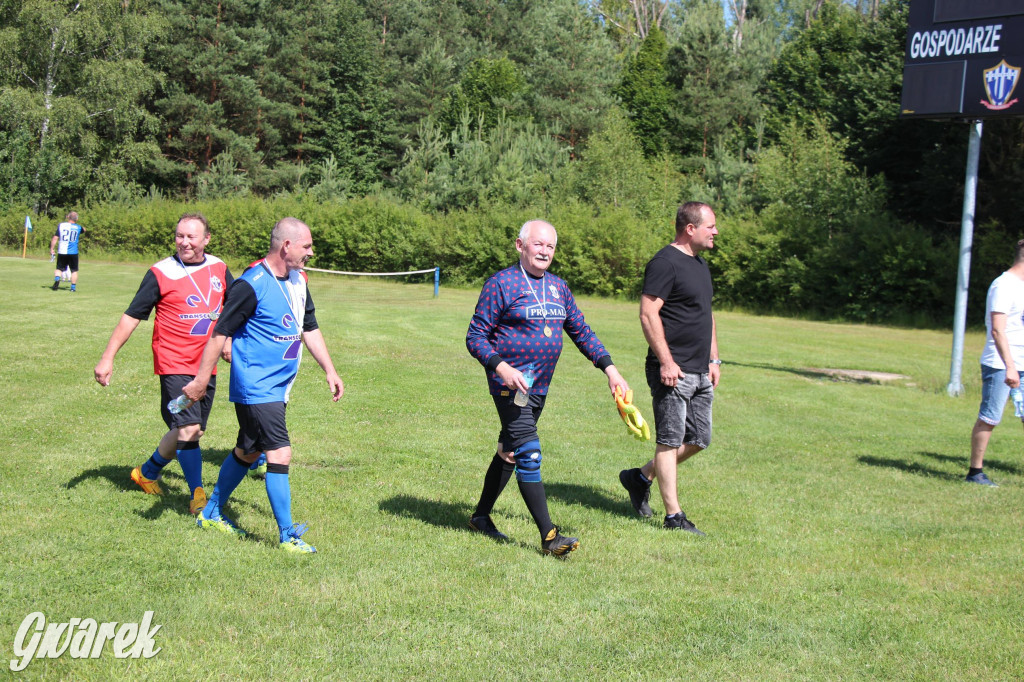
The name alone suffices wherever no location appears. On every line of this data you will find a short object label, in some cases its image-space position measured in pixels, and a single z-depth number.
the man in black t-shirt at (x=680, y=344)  6.16
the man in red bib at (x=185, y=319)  6.25
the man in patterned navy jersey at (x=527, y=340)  5.54
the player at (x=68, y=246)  23.20
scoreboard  13.98
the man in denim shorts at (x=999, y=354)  8.08
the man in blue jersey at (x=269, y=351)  5.38
